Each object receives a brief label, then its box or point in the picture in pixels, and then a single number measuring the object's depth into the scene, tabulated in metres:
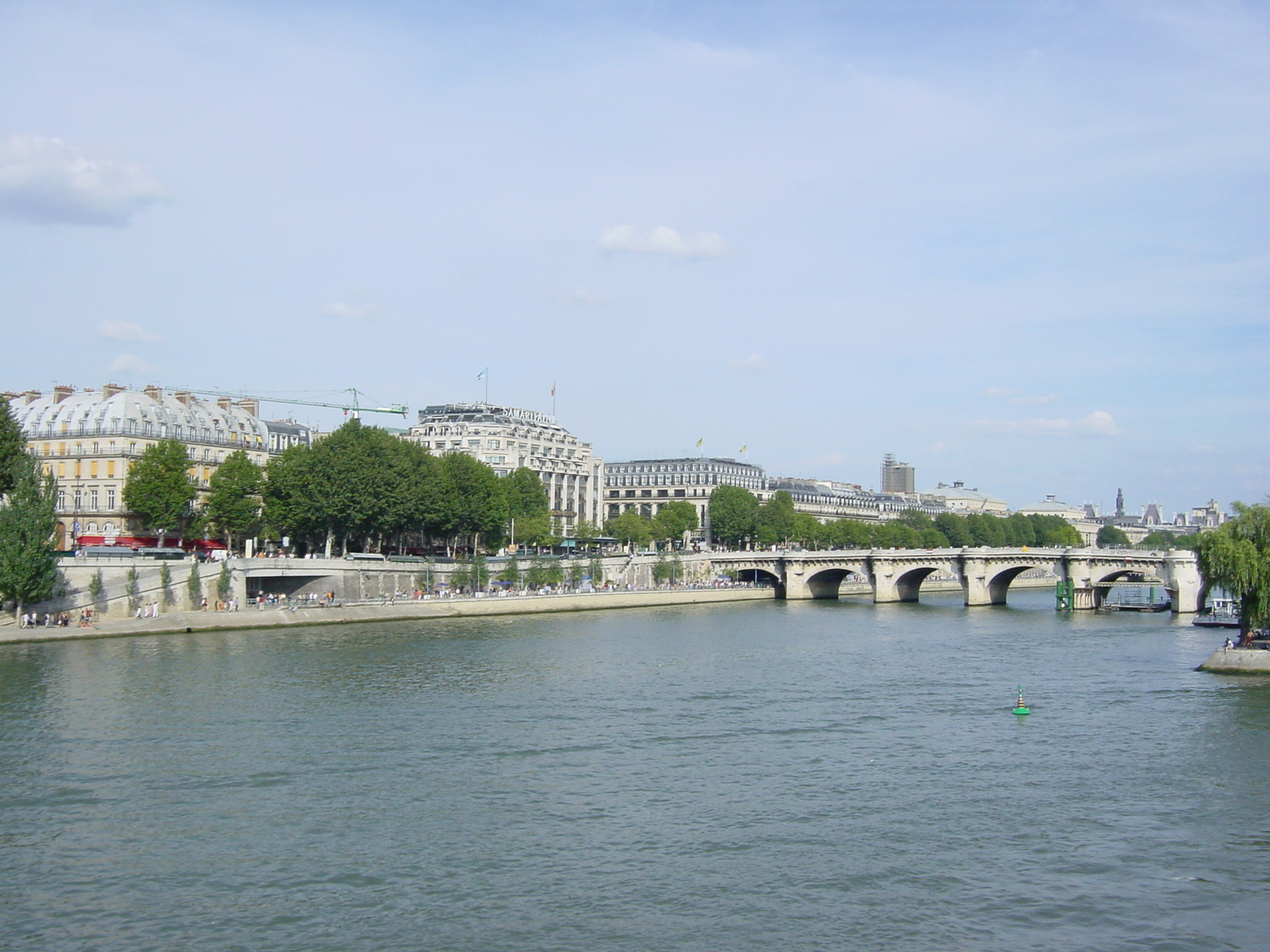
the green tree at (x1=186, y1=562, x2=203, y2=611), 80.00
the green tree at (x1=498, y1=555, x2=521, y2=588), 107.62
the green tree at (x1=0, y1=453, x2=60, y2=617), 69.06
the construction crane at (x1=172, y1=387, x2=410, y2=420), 170.55
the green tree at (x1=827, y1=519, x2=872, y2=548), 190.00
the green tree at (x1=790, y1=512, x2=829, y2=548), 182.21
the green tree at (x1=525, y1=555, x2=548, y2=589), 108.94
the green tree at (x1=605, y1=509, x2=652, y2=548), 161.38
